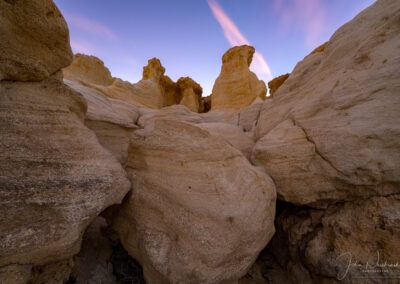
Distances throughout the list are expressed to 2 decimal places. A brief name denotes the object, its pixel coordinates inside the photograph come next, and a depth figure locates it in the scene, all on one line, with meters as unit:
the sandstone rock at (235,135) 3.22
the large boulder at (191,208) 1.44
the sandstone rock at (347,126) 1.59
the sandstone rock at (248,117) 4.56
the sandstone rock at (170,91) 12.16
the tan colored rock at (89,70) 9.61
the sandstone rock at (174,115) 4.72
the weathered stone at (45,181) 1.07
